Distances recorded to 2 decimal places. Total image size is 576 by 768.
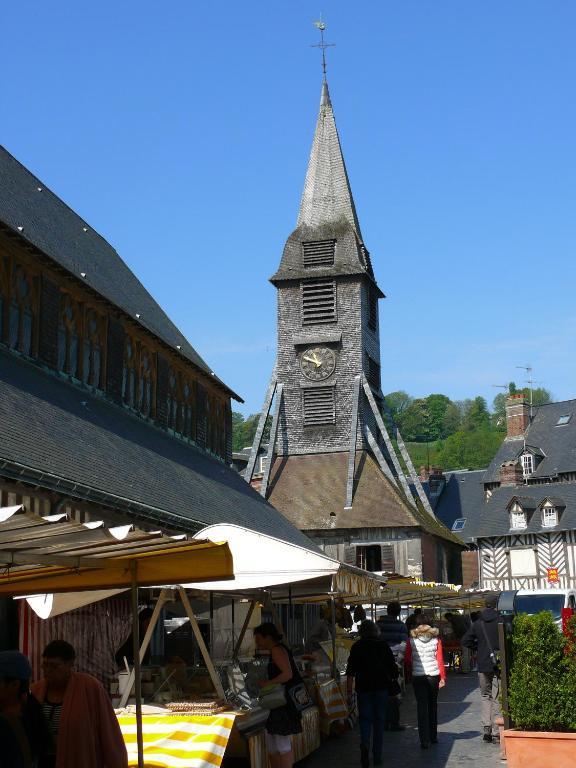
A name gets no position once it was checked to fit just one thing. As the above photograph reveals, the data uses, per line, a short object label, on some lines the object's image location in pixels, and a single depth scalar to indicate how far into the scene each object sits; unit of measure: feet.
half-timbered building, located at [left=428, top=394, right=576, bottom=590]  153.17
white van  82.48
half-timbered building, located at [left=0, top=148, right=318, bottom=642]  47.16
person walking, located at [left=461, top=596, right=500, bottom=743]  40.14
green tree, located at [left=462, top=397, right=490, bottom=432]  467.81
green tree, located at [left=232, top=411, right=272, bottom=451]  438.40
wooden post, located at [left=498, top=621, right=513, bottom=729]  33.86
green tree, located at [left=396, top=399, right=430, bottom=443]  475.31
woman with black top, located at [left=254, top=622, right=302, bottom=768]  27.81
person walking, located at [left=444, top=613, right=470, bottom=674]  84.74
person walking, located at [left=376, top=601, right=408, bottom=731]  55.52
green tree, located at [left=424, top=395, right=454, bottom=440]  480.23
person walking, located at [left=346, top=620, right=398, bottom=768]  35.81
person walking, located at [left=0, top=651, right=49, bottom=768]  15.03
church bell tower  136.46
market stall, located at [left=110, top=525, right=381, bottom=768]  30.22
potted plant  30.99
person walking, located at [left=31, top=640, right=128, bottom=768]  17.94
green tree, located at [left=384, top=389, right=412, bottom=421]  498.69
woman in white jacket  39.17
